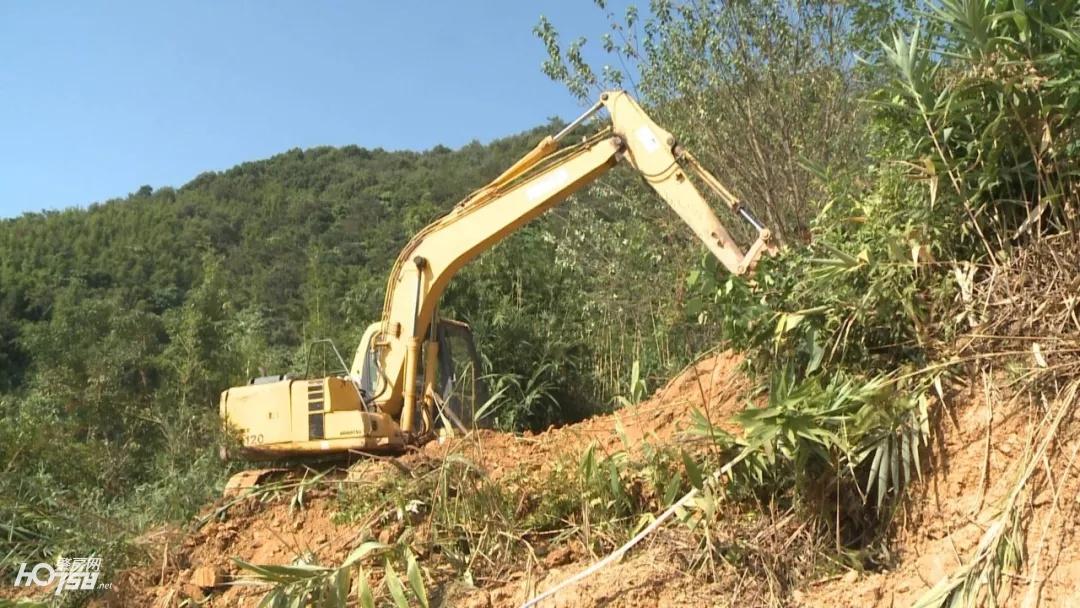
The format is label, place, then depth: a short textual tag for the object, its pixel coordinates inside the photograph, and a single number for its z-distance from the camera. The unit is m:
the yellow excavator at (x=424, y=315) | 7.15
